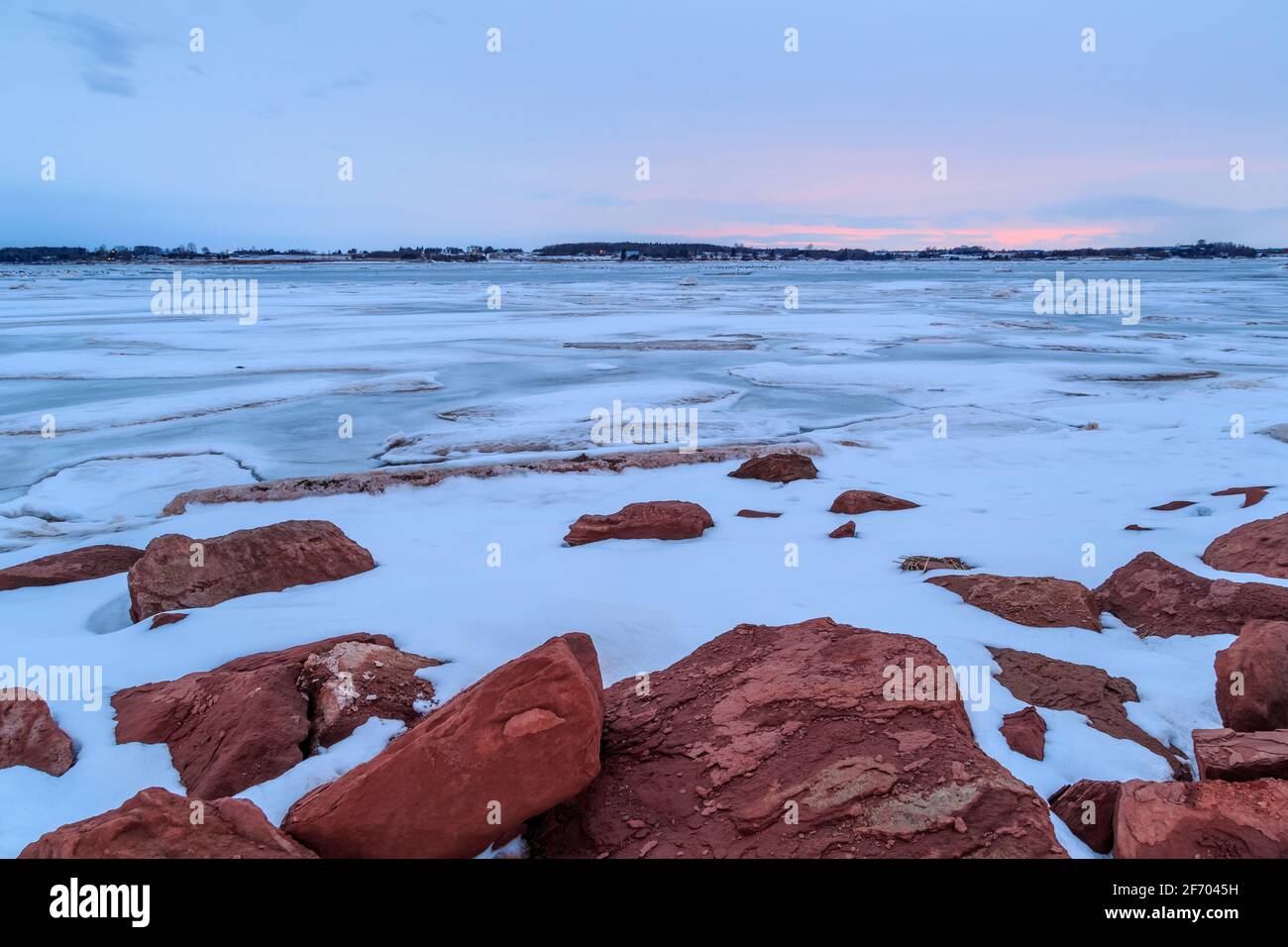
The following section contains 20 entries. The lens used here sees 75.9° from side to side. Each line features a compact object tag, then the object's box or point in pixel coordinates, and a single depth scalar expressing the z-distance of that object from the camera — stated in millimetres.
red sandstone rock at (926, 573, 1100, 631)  4070
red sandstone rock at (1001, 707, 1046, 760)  2916
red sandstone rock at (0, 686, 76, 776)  3061
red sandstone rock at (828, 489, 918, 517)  6266
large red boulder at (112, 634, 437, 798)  2953
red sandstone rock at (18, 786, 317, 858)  2215
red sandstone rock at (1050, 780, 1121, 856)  2428
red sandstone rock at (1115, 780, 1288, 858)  2176
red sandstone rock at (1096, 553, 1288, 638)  3873
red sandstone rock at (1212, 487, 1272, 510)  5969
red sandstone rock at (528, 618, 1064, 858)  2295
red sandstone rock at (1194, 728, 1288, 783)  2420
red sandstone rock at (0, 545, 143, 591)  5043
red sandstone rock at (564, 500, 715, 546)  5734
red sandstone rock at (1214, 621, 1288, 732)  2908
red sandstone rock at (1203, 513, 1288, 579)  4438
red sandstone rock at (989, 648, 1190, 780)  3127
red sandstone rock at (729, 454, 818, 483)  7391
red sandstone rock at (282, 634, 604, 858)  2438
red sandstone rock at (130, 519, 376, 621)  4543
